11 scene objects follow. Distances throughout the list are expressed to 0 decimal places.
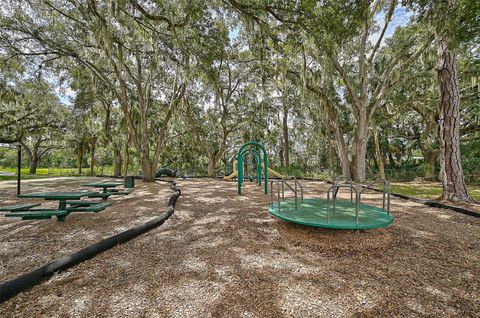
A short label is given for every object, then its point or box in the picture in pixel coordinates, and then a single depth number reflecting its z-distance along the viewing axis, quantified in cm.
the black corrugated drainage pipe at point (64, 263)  201
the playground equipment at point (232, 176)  1463
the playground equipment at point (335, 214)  319
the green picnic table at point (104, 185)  573
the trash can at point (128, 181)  908
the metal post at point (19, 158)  716
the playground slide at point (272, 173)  1450
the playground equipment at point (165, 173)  1803
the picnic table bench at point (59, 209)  361
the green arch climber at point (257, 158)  849
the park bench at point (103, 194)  489
